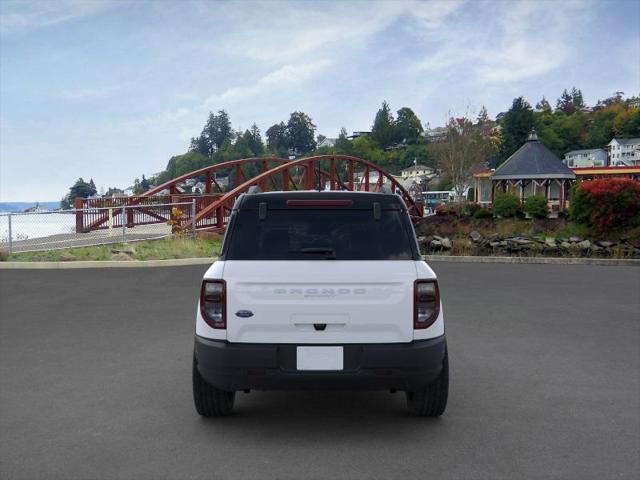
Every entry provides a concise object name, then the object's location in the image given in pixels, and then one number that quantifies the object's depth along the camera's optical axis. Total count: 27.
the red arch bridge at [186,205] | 22.52
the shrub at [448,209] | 44.19
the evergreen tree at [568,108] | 171.70
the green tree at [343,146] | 161.12
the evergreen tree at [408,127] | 179.50
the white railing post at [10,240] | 18.41
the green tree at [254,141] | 185.75
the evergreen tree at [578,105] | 176.25
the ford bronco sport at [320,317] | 4.09
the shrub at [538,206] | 35.81
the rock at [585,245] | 19.98
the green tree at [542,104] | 180.20
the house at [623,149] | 118.44
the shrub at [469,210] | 40.69
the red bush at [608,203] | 22.41
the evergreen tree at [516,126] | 97.69
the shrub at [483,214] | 39.47
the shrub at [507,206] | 37.81
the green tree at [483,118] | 85.86
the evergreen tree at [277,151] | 194.96
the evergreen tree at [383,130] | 178.38
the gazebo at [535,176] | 46.06
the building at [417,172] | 145.12
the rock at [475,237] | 23.02
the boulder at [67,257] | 17.12
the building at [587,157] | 112.69
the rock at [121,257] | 17.45
